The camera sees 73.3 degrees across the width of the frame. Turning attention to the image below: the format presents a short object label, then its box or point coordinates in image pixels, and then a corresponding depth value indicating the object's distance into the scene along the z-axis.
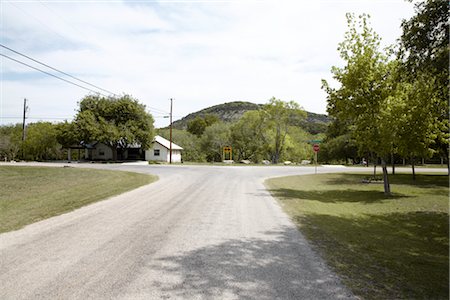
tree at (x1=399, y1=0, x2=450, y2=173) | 7.34
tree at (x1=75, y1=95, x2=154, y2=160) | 47.28
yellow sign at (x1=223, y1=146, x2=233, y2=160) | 58.75
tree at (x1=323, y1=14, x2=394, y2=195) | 16.27
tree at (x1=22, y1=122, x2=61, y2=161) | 57.17
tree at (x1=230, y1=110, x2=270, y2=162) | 59.09
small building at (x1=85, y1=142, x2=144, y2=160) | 57.16
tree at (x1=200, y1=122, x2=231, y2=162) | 65.00
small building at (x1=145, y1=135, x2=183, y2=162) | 55.88
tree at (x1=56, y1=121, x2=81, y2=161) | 47.31
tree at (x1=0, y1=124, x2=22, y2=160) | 58.16
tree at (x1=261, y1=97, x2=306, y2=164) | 54.81
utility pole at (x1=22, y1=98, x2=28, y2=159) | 59.00
